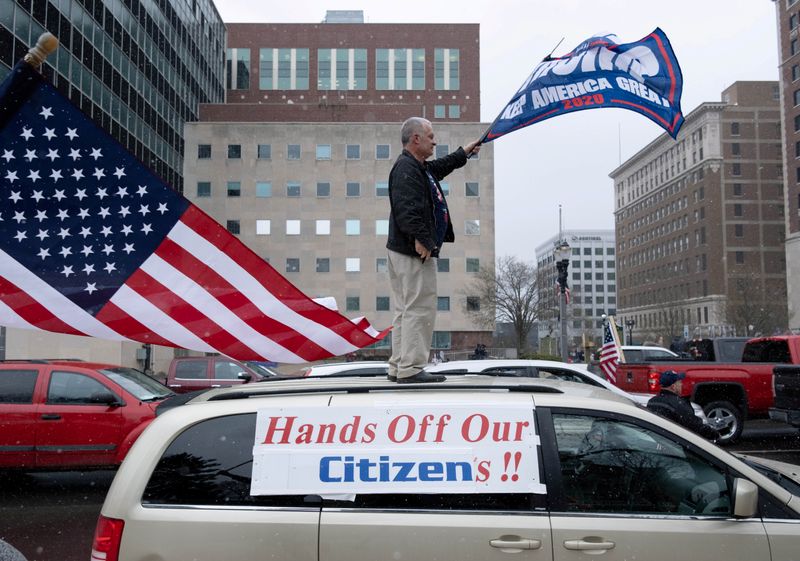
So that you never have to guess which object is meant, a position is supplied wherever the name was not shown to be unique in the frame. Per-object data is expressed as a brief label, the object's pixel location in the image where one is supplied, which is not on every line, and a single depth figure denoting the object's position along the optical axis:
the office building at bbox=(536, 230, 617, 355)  193.12
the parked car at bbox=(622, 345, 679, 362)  23.86
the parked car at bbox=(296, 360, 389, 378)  11.17
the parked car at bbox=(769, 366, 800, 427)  10.52
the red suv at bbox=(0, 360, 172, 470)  9.04
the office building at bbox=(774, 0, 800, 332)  75.75
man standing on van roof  4.36
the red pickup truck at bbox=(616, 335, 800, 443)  12.14
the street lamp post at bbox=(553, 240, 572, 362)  22.84
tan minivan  3.21
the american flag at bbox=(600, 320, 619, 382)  17.78
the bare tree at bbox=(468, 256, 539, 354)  45.44
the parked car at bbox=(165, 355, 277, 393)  16.80
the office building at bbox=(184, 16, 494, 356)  54.16
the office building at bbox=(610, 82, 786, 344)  100.75
